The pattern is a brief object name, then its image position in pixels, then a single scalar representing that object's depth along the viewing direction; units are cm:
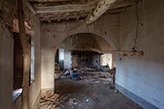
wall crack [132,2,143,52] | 387
